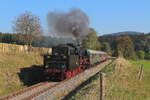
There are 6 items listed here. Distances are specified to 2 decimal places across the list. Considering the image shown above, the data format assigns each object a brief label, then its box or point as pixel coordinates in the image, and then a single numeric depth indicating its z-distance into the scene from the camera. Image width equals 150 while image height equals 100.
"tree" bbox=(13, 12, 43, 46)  56.43
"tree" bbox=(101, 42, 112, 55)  112.75
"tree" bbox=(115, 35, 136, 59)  100.07
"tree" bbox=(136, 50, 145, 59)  114.66
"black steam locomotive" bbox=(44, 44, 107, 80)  25.31
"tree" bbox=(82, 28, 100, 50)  99.38
